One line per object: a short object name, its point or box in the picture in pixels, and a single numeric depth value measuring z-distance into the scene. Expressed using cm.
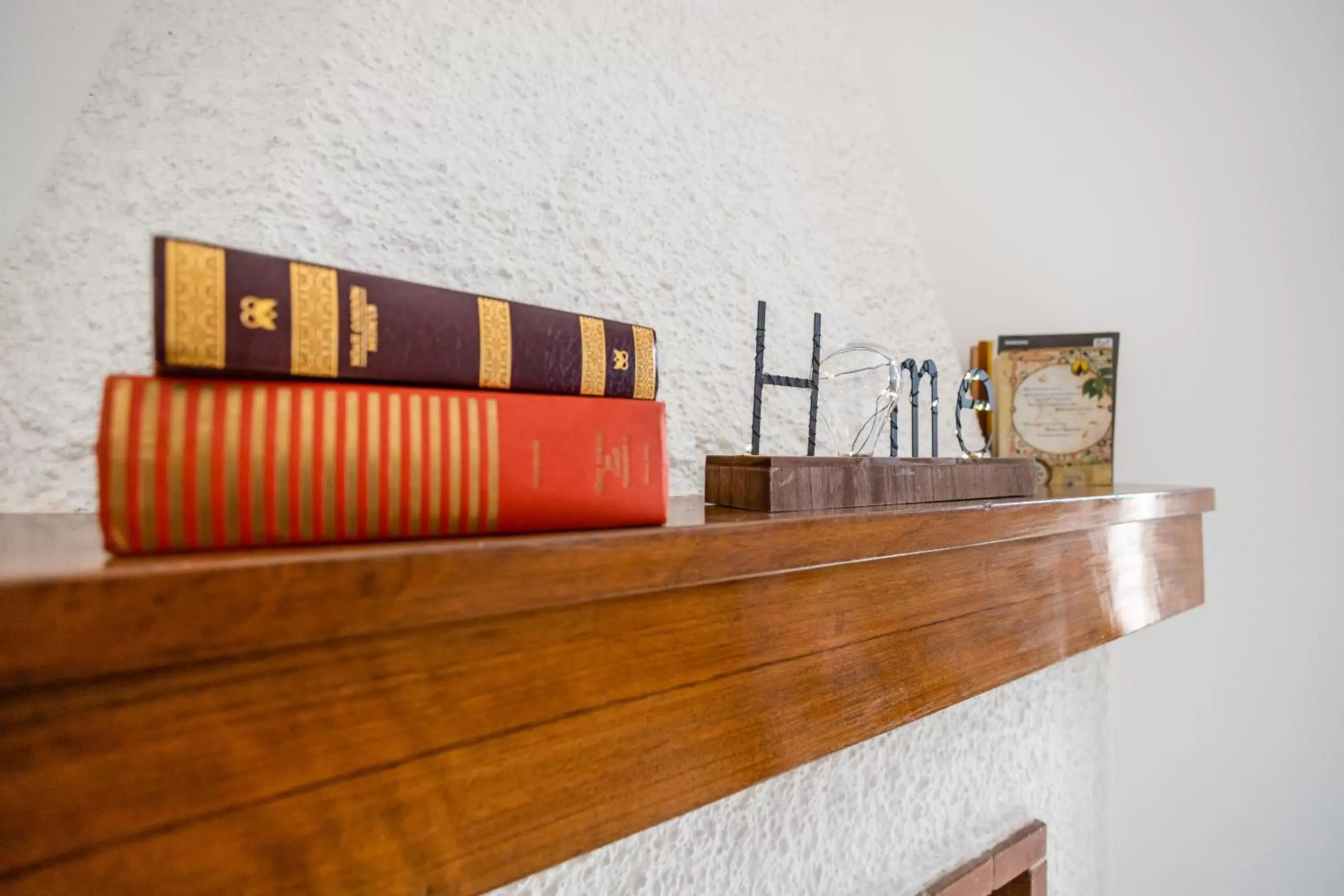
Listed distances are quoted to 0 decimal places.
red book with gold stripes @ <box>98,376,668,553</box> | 28
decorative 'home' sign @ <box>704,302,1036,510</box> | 54
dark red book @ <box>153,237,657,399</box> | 29
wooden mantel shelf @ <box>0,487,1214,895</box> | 25
